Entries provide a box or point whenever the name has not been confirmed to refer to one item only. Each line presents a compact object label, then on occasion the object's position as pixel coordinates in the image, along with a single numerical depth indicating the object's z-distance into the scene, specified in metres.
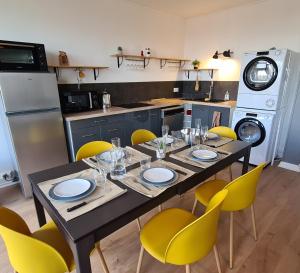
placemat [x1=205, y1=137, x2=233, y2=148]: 1.85
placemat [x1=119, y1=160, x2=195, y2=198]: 1.13
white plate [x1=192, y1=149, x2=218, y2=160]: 1.53
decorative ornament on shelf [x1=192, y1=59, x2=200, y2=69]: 4.07
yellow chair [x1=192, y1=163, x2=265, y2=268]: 1.31
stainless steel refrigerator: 2.07
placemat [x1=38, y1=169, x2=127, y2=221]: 0.97
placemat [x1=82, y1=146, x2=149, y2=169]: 1.48
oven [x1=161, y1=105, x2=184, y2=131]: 3.61
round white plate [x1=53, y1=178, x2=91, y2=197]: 1.10
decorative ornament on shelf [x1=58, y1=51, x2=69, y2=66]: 2.72
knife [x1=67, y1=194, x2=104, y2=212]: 0.99
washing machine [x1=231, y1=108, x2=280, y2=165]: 2.86
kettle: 3.15
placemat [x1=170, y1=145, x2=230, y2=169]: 1.45
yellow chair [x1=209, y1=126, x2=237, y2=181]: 2.21
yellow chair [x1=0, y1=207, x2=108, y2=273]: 0.88
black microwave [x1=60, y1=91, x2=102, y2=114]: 2.71
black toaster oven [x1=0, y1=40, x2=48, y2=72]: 2.07
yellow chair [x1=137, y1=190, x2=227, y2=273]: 0.98
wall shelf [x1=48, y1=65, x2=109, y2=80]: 2.71
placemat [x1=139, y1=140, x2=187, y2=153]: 1.74
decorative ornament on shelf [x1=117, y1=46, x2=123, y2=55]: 3.30
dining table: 0.88
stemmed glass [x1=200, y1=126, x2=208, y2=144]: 1.92
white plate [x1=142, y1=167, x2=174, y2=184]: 1.23
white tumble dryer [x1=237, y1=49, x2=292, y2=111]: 2.63
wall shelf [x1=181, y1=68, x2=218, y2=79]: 3.97
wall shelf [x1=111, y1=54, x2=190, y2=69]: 3.43
